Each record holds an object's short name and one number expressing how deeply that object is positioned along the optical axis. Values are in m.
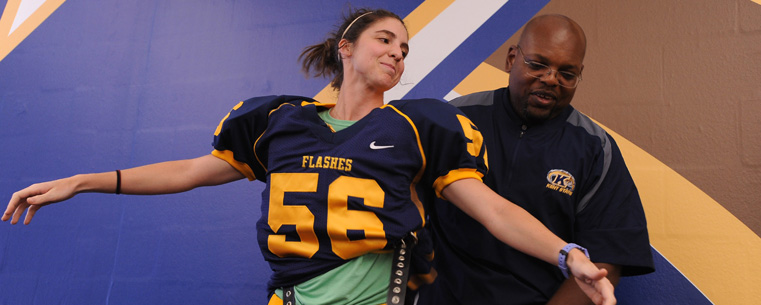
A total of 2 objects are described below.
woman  1.19
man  1.46
